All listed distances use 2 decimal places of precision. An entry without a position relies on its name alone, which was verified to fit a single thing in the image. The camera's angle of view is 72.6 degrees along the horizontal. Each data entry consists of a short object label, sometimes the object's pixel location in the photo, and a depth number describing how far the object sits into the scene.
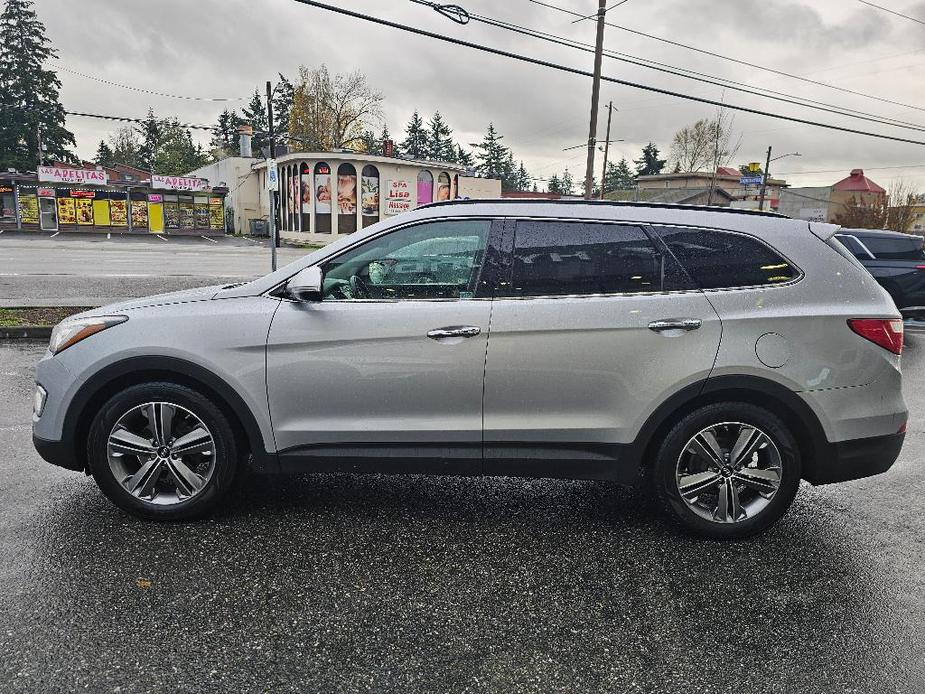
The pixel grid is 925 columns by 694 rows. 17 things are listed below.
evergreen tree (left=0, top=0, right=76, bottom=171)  60.50
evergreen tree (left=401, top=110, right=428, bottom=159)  106.06
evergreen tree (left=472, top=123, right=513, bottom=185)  112.06
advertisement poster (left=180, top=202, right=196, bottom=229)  44.25
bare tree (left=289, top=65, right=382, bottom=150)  61.19
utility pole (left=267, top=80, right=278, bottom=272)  14.60
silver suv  3.20
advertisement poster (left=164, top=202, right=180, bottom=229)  43.72
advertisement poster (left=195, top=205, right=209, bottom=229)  44.81
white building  40.53
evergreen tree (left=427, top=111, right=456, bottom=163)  107.38
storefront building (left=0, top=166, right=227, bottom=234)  40.72
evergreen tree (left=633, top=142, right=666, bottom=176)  108.44
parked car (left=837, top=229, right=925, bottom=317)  10.46
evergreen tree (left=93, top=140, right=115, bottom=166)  103.93
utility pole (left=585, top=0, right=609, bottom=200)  17.22
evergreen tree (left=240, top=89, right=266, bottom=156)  94.62
